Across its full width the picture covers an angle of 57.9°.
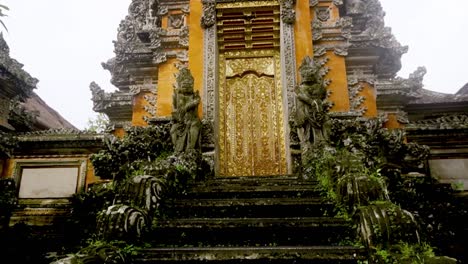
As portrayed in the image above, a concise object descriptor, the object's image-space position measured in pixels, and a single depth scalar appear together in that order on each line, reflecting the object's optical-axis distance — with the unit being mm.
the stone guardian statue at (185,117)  7430
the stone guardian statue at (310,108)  7133
